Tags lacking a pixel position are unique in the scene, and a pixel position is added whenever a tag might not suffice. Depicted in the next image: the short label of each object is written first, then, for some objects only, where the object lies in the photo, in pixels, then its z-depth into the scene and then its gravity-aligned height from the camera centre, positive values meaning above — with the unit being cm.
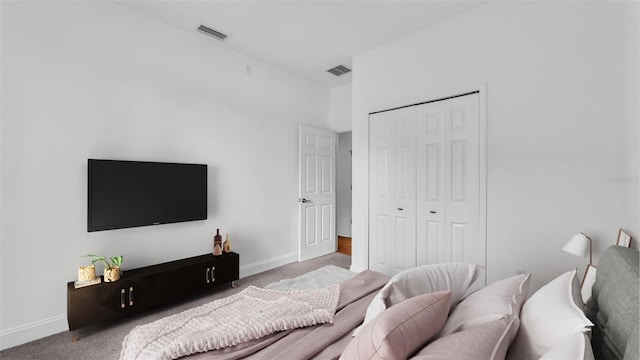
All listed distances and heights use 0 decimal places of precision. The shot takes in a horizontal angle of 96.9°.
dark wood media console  232 -101
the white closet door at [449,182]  280 -1
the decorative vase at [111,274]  249 -83
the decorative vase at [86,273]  243 -80
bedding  117 -67
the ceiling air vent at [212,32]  322 +173
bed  83 -49
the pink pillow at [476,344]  82 -49
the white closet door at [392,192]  328 -13
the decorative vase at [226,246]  343 -79
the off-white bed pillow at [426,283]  125 -50
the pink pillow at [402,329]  86 -49
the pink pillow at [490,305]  107 -50
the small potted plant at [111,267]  249 -78
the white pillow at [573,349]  66 -41
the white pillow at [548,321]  85 -46
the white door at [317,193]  447 -20
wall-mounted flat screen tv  258 -13
